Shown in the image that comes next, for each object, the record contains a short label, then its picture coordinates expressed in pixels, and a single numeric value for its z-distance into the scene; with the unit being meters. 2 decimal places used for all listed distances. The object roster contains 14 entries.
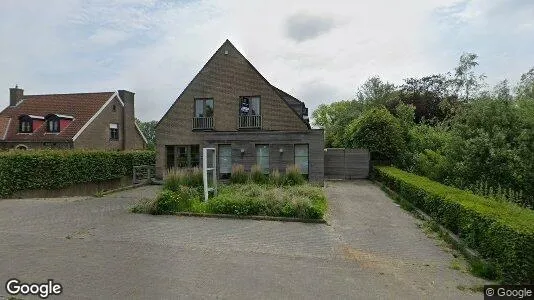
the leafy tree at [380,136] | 26.00
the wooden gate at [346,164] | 25.92
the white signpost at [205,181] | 13.80
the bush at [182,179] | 16.05
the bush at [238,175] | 18.55
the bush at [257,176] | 18.38
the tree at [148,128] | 84.32
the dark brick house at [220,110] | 25.30
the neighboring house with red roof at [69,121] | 31.51
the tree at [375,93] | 52.14
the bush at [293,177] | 18.21
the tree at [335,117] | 43.79
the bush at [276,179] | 17.97
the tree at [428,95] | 44.06
